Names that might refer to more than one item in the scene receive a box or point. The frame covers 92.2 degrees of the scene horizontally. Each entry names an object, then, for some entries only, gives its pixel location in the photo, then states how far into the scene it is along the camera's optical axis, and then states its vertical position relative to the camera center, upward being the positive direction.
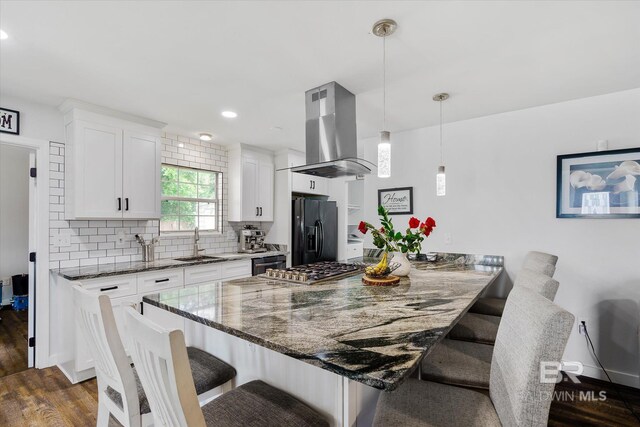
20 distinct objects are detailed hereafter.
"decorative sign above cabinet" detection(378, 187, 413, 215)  3.59 +0.21
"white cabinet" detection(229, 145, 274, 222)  4.24 +0.47
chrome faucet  3.92 -0.34
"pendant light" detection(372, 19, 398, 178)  1.68 +0.49
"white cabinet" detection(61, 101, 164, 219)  2.76 +0.51
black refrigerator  4.46 -0.21
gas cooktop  1.99 -0.40
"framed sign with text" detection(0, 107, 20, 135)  2.58 +0.83
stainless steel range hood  2.34 +0.67
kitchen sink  3.61 -0.48
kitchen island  0.93 -0.42
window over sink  3.84 +0.25
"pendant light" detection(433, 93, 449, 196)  2.68 +0.35
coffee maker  4.41 -0.32
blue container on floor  4.44 -1.22
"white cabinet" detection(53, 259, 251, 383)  2.53 -0.71
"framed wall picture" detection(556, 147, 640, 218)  2.46 +0.27
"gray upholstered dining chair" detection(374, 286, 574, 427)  0.87 -0.54
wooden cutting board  1.91 -0.40
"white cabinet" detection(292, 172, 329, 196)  4.68 +0.53
